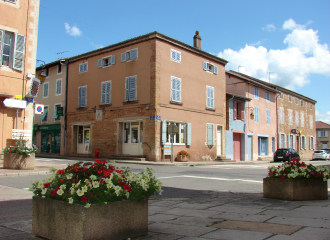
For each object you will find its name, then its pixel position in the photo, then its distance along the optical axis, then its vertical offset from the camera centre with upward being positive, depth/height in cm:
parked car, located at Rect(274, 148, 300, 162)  2861 -43
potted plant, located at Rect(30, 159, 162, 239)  338 -62
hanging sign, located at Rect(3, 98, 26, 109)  1412 +195
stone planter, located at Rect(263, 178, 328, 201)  649 -82
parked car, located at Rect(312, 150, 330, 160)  3693 -61
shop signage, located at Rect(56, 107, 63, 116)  2759 +317
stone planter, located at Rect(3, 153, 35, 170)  1260 -58
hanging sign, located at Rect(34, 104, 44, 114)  1530 +184
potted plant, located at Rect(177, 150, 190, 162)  2216 -54
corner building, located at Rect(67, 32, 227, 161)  2170 +362
